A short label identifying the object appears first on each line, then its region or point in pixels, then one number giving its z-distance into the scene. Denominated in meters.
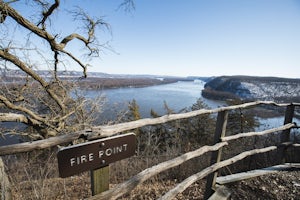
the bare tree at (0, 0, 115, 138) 4.18
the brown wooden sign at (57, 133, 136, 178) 1.16
